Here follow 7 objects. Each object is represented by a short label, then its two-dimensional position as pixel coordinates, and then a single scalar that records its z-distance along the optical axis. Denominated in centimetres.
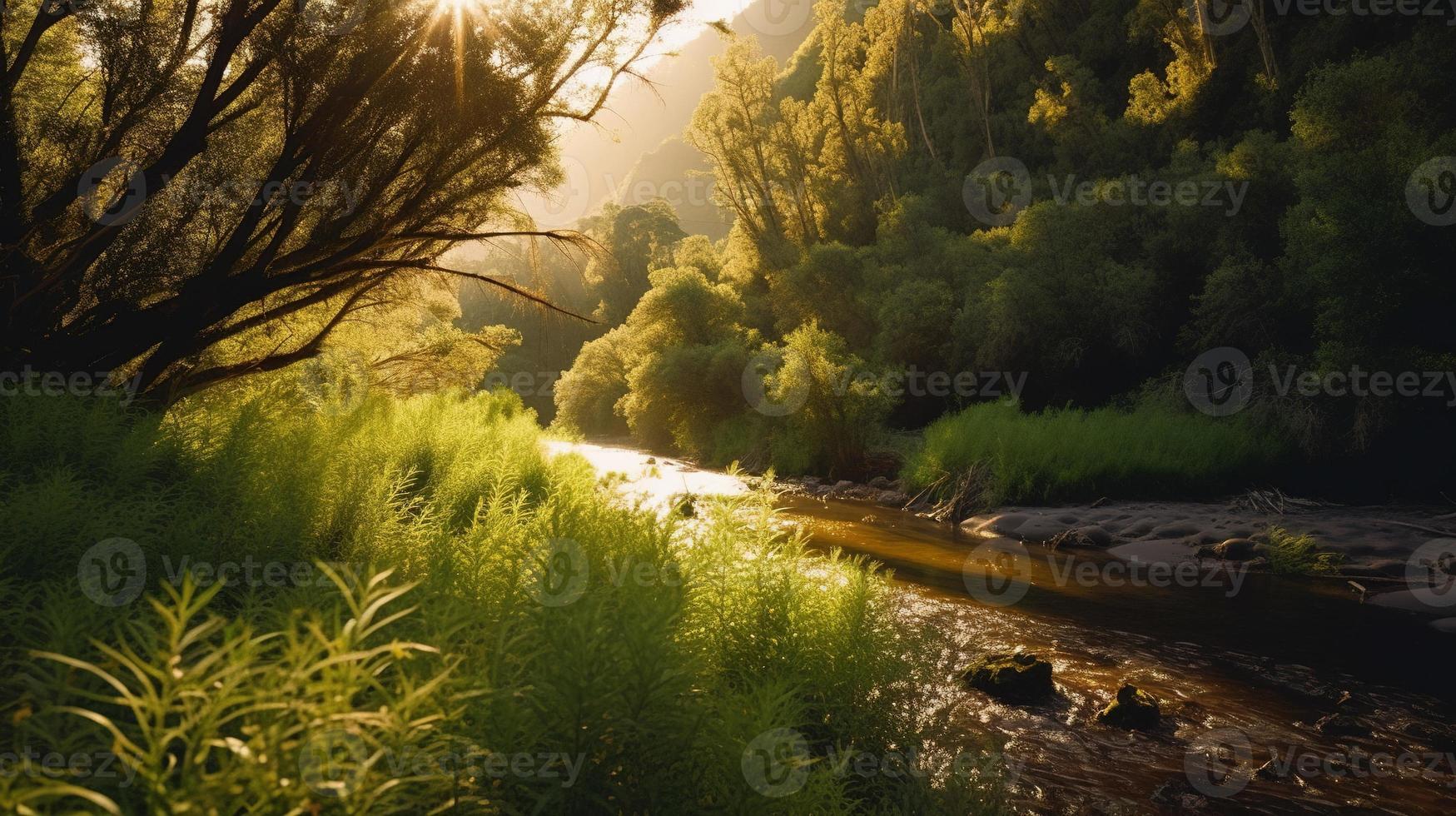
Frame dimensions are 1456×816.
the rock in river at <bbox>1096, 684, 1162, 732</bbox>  634
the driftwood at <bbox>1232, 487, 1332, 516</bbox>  1518
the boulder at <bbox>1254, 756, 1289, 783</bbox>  556
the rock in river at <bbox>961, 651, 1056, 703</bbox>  678
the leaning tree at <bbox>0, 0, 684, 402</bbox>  641
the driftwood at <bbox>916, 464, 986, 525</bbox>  1750
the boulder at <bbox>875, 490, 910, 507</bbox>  1948
